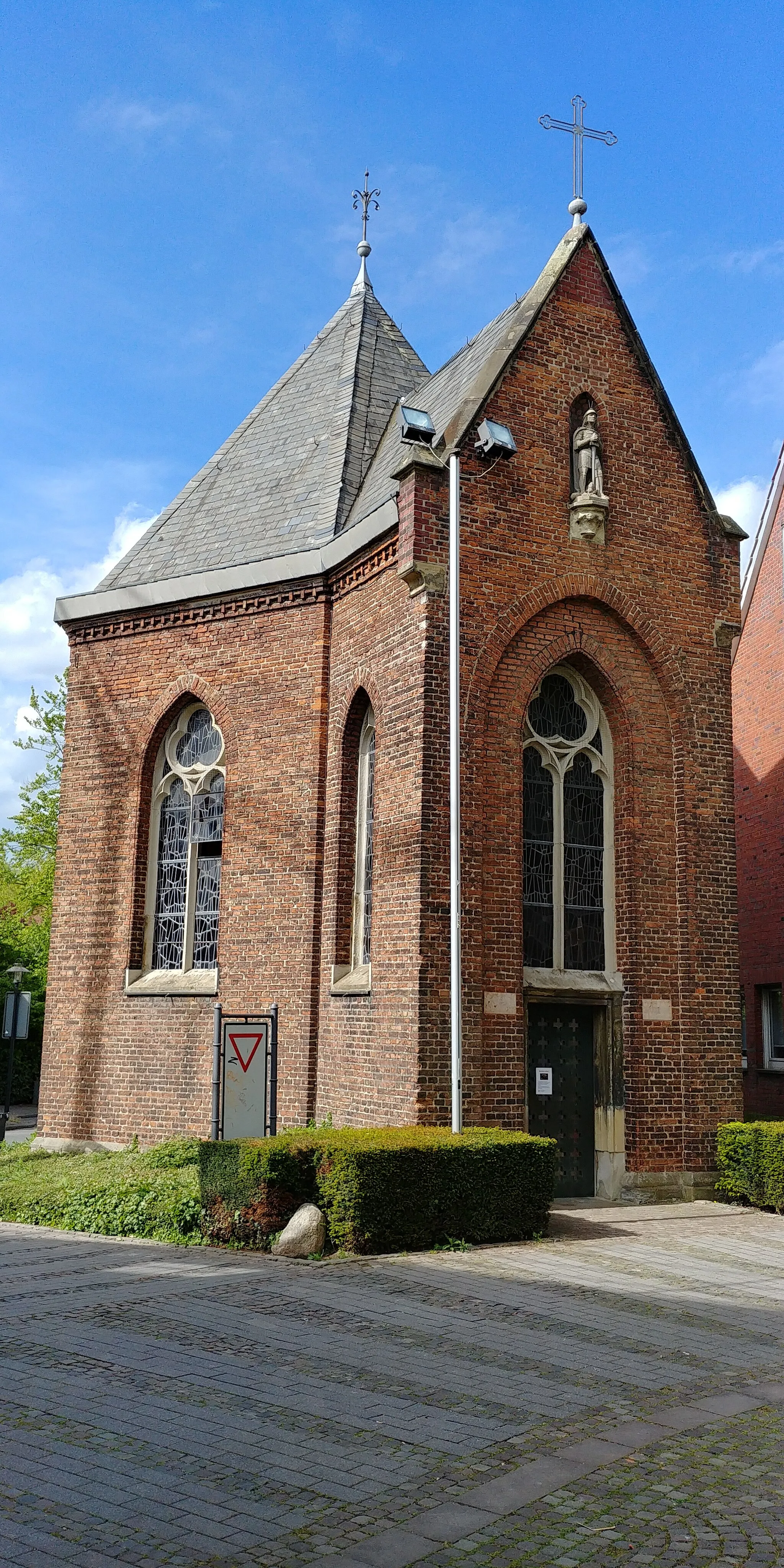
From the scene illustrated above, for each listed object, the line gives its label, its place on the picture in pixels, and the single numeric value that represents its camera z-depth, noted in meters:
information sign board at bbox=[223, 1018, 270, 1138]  12.32
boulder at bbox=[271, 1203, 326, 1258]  9.99
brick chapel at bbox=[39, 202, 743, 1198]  13.22
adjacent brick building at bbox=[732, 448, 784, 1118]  20.78
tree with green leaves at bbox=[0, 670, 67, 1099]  29.47
